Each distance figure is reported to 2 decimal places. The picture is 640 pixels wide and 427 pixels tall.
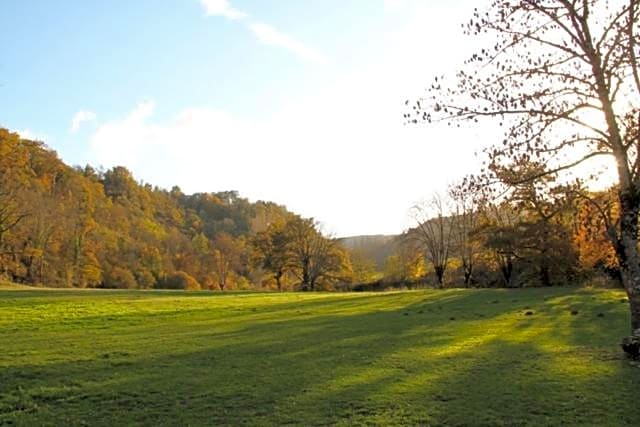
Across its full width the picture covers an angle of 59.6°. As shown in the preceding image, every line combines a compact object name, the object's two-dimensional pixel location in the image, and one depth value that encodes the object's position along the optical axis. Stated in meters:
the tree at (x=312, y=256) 77.25
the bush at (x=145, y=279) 81.99
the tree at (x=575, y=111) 11.99
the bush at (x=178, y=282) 85.31
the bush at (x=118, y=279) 77.12
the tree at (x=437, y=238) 70.94
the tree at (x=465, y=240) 64.15
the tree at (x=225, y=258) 97.00
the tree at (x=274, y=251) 78.69
